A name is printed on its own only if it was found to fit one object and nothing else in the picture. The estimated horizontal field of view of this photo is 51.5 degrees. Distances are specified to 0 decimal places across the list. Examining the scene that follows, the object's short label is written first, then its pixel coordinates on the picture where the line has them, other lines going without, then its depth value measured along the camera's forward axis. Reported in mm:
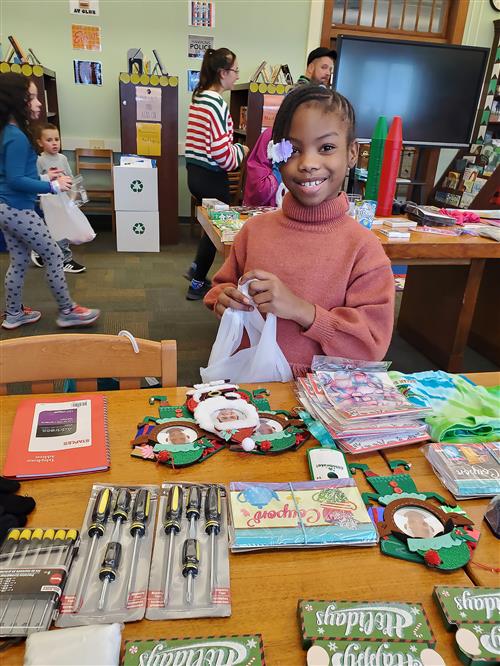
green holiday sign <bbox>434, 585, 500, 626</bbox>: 560
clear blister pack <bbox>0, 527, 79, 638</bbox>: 531
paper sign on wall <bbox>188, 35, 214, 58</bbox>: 4824
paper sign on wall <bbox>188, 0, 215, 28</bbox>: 4695
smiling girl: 1042
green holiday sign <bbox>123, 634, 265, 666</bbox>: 502
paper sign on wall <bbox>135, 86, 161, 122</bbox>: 4438
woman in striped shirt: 3102
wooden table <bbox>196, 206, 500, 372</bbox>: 2135
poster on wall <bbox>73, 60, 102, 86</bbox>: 4758
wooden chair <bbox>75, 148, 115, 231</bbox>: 4977
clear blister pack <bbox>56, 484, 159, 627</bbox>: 553
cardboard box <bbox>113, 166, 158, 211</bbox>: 4238
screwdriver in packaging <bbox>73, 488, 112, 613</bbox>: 574
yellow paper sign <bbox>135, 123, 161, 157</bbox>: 4578
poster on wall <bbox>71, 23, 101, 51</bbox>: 4648
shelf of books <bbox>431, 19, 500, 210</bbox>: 3402
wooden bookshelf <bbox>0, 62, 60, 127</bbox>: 4055
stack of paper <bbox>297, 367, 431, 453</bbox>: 864
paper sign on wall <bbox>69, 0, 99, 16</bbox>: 4562
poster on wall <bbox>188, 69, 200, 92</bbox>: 4934
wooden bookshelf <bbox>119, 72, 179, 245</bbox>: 4398
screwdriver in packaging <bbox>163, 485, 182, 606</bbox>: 610
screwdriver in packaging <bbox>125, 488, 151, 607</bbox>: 608
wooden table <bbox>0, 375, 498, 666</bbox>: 545
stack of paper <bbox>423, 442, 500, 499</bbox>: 769
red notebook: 781
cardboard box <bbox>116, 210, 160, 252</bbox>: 4480
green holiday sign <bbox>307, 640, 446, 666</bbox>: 510
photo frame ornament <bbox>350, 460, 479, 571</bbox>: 654
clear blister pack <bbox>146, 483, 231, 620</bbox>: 566
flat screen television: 2723
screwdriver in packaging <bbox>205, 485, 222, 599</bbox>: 615
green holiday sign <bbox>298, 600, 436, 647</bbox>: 536
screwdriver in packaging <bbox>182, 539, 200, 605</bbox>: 582
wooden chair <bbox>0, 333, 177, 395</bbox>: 1031
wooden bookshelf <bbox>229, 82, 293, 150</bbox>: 4566
